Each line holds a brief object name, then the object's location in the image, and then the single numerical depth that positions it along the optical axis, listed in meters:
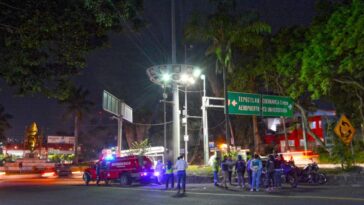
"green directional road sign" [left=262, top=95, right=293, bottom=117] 25.09
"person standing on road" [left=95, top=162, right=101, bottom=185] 29.08
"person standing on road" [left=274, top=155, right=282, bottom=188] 19.48
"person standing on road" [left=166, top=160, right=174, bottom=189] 21.19
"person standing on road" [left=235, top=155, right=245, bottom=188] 20.20
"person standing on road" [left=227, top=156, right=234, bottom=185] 21.31
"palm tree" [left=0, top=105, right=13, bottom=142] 90.38
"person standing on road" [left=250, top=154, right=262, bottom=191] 18.27
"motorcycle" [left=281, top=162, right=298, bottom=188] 20.59
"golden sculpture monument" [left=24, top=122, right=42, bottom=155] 74.12
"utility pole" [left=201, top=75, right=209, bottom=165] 34.78
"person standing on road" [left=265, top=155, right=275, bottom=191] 18.89
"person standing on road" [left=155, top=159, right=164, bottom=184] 26.19
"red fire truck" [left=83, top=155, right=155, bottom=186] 26.97
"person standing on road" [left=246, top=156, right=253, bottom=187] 19.45
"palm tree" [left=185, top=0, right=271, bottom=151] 36.47
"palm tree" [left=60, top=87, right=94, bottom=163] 81.19
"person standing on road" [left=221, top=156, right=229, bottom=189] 21.08
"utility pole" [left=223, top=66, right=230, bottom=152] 23.90
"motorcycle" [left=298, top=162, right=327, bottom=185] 21.11
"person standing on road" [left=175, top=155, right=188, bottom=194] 18.59
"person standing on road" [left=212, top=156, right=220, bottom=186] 22.02
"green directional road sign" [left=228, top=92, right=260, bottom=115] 23.95
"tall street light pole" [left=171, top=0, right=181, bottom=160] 28.28
